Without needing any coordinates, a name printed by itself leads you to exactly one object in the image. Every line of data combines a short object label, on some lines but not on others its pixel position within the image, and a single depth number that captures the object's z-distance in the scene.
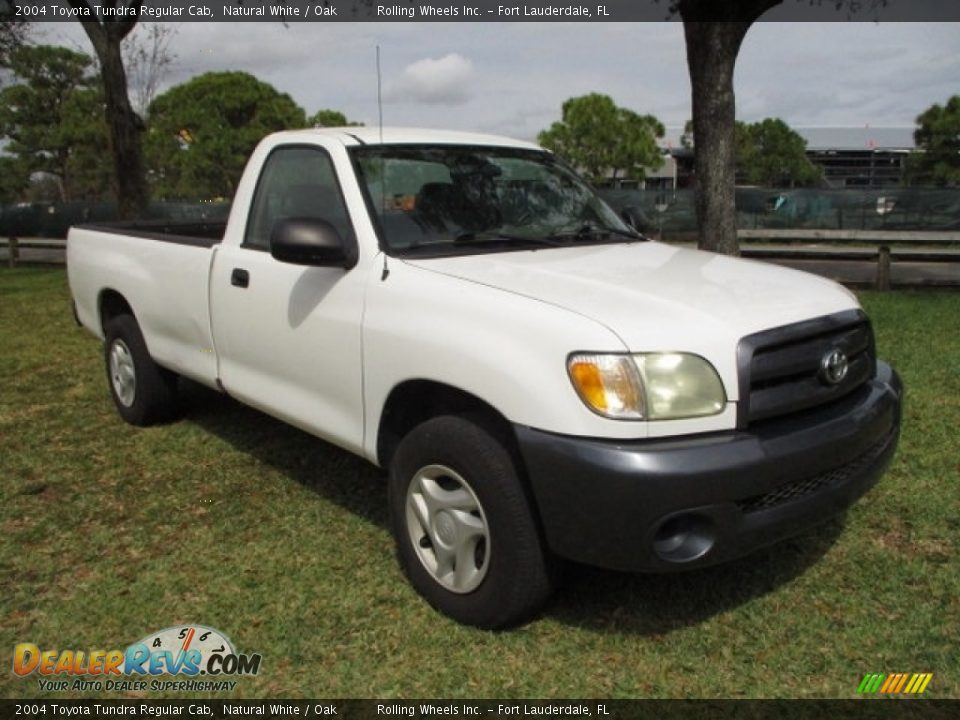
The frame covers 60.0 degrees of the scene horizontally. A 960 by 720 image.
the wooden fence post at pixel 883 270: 11.29
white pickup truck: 2.55
